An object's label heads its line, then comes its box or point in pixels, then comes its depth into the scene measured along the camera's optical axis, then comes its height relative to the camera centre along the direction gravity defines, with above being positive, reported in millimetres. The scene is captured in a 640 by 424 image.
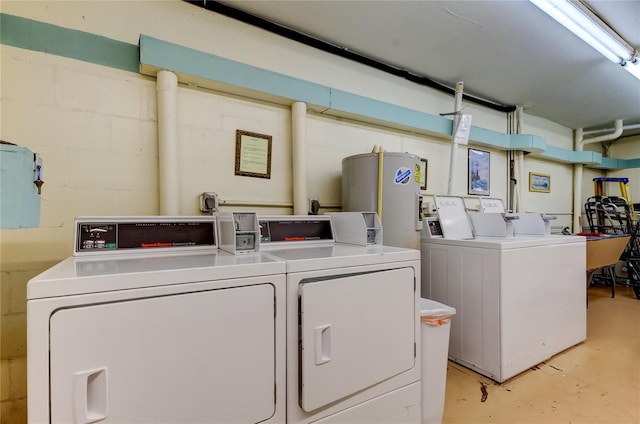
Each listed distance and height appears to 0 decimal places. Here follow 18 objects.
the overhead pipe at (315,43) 2076 +1381
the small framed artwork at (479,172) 3595 +491
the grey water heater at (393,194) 2191 +127
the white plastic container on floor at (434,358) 1585 -802
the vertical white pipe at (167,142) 1820 +419
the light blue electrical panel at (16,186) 942 +75
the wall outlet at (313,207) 2424 +28
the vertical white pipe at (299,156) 2287 +424
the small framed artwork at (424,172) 3164 +416
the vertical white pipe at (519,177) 3982 +461
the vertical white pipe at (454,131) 3117 +856
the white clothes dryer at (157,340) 803 -403
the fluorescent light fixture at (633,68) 2596 +1309
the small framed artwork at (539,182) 4346 +438
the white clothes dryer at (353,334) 1158 -530
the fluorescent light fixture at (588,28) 1841 +1289
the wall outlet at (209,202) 1980 +53
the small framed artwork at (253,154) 2170 +419
